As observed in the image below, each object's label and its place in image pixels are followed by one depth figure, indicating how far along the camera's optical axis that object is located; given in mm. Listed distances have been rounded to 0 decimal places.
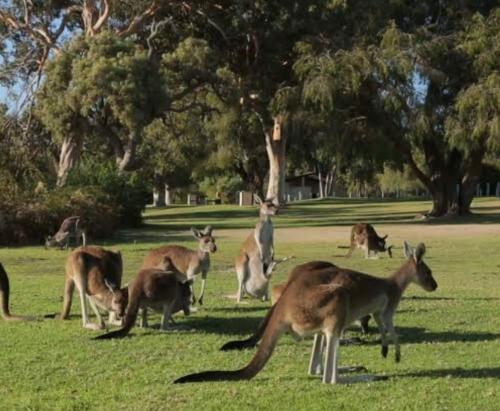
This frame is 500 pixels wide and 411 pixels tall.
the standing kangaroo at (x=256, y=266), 11648
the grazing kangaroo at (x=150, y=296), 8516
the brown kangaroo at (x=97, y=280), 9031
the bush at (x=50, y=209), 25516
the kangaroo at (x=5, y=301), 9570
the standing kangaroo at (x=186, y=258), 10883
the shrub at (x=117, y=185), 31966
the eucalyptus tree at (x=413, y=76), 33812
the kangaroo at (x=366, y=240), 19797
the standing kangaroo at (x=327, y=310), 6375
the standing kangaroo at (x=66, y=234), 23141
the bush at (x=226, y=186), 86625
